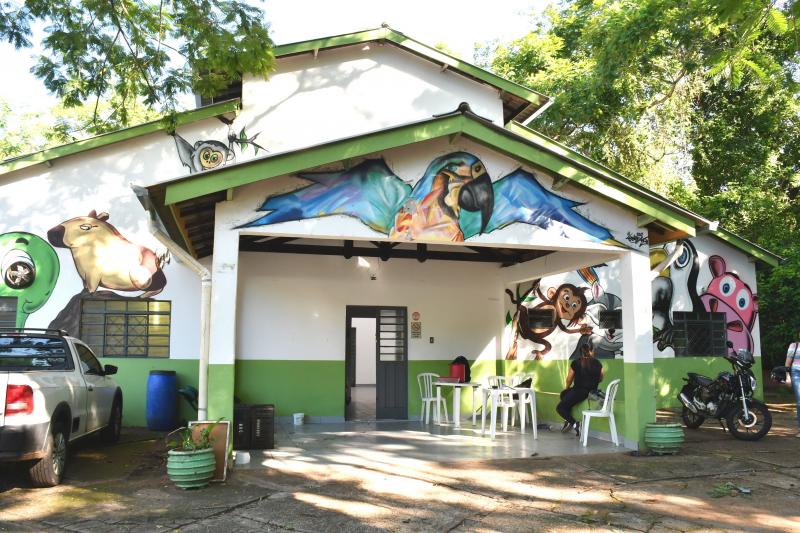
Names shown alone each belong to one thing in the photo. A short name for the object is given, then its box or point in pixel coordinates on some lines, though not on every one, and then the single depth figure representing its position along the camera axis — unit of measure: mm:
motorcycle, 10234
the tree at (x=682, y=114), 15016
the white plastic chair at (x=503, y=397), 11039
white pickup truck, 6434
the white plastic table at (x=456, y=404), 11445
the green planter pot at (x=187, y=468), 6789
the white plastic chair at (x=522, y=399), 10594
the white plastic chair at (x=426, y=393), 12125
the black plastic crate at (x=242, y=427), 9039
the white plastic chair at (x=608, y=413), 9594
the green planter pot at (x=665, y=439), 8836
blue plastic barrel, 10789
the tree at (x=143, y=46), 8086
